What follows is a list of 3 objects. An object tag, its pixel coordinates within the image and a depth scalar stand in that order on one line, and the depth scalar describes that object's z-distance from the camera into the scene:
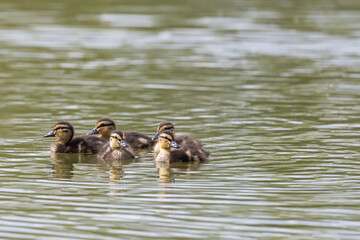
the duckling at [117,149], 17.59
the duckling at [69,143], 18.44
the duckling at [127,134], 18.70
